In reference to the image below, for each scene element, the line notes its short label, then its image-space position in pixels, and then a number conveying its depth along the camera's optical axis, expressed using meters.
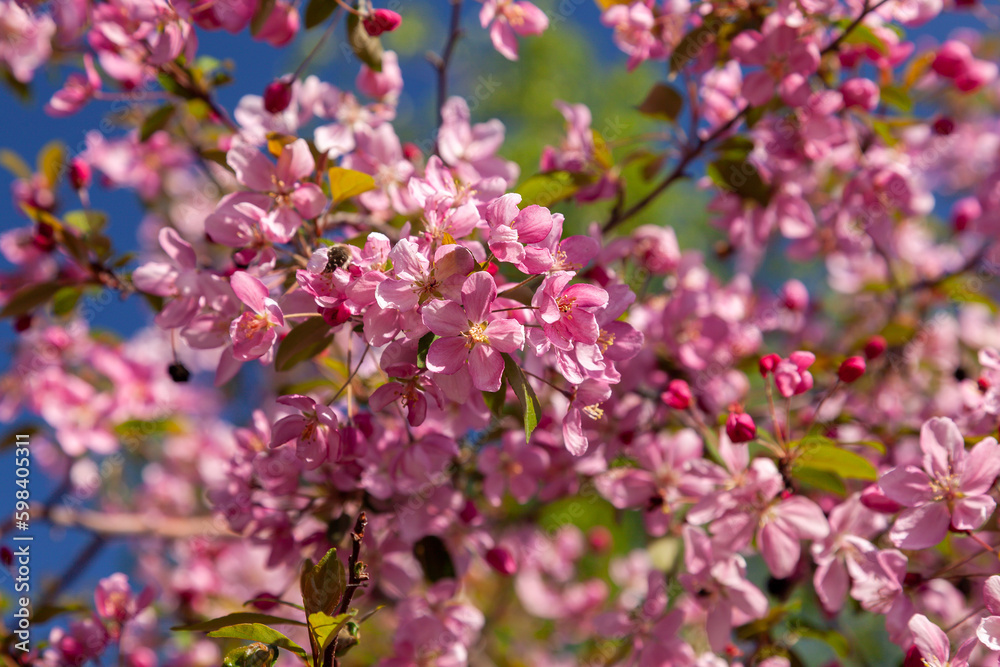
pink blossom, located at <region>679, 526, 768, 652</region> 0.87
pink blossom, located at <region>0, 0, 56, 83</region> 0.98
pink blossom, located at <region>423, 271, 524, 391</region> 0.80
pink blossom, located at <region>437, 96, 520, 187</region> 0.90
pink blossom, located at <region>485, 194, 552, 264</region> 0.80
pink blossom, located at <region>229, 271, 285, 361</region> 0.82
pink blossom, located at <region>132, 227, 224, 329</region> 0.85
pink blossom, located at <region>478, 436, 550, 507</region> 0.90
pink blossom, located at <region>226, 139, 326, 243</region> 0.84
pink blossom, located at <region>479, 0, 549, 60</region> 0.91
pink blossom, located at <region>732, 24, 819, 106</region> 0.89
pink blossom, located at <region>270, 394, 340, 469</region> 0.82
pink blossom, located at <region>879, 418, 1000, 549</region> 0.83
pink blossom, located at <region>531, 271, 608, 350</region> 0.81
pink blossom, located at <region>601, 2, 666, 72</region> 0.91
